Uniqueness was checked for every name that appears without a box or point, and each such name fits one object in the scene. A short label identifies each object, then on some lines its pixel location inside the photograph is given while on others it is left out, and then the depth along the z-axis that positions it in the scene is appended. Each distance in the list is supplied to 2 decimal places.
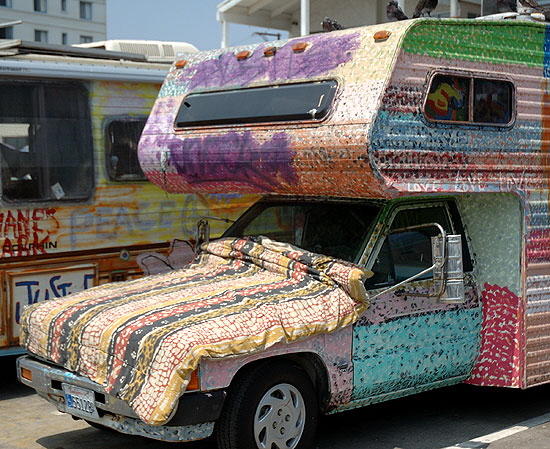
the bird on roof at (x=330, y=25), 7.63
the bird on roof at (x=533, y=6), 7.53
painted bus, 8.40
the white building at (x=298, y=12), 17.97
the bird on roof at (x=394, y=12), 7.52
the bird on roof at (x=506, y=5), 7.82
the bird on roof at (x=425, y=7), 7.53
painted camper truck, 5.74
